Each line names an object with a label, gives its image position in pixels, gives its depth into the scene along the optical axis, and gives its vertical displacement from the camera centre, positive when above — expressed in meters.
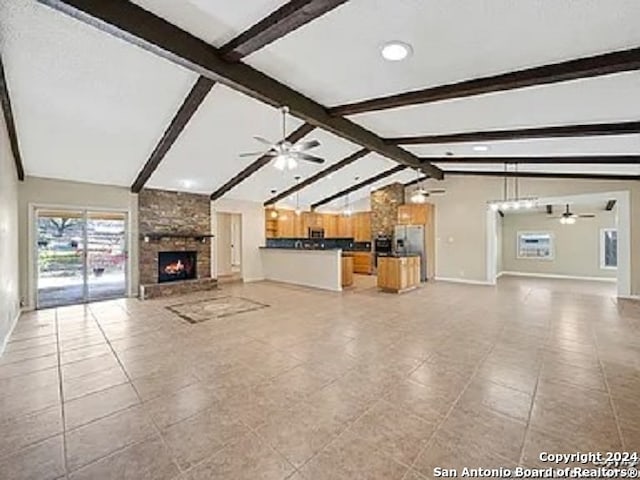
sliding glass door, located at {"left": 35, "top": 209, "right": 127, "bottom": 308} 6.61 -0.36
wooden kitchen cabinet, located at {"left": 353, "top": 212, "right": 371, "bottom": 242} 12.44 +0.42
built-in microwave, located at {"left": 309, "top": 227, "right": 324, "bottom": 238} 12.54 +0.23
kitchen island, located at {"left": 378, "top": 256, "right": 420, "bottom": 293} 8.12 -0.93
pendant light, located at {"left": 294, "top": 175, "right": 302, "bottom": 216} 9.04 +1.32
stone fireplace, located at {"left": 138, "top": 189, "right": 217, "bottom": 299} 7.84 -0.10
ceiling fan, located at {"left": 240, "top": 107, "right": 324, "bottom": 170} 4.56 +1.27
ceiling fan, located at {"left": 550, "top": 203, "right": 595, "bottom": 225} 10.00 +0.64
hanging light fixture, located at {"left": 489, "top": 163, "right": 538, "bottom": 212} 7.95 +1.00
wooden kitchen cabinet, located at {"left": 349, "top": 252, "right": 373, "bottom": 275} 11.77 -0.91
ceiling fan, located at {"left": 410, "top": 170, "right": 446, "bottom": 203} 8.62 +1.25
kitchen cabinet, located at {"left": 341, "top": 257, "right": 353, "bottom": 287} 8.95 -0.94
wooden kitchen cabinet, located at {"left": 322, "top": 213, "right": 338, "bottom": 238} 12.90 +0.52
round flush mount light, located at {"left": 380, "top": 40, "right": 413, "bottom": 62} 2.94 +1.75
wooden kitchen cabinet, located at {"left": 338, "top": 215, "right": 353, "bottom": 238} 12.95 +0.47
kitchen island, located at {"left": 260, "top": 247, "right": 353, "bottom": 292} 8.59 -0.83
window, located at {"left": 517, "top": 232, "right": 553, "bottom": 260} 11.33 -0.31
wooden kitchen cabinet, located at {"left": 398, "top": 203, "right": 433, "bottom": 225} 10.23 +0.74
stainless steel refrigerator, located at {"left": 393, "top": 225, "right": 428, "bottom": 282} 10.24 -0.15
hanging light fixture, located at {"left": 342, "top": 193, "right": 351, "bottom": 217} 12.15 +1.12
